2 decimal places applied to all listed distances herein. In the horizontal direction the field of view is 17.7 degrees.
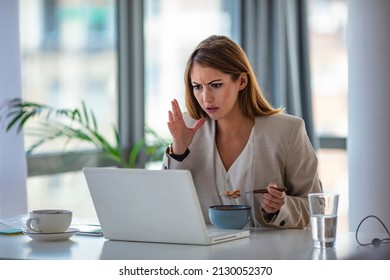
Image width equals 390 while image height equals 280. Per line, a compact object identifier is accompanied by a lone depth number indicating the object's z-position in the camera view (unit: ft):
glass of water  11.19
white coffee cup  12.23
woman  14.76
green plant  19.80
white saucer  12.17
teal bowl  12.81
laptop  11.21
